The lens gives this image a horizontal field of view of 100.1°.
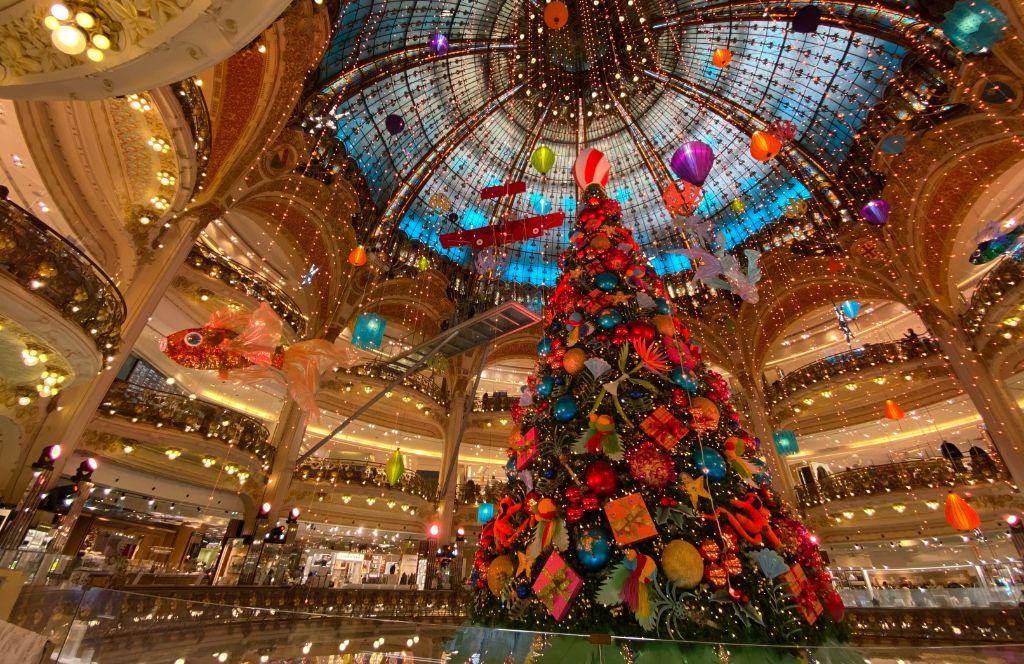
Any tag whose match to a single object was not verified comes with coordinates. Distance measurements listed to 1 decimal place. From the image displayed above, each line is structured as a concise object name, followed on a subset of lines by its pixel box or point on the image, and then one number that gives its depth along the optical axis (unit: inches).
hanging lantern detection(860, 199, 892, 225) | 429.1
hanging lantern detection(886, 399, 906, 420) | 478.3
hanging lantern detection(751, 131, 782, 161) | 354.9
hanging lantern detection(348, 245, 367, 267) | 492.7
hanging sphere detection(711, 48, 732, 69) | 386.0
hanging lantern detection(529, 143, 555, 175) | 391.4
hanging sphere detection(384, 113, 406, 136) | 422.3
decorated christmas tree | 127.1
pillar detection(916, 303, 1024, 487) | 444.5
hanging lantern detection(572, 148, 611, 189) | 258.4
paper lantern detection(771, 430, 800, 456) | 522.3
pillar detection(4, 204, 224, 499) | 319.9
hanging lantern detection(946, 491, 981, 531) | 375.9
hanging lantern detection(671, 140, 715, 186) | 290.7
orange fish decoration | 312.2
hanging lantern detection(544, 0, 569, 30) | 361.7
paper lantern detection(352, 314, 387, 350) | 572.7
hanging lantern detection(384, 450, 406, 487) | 466.0
